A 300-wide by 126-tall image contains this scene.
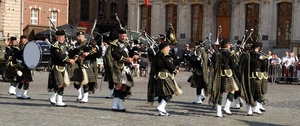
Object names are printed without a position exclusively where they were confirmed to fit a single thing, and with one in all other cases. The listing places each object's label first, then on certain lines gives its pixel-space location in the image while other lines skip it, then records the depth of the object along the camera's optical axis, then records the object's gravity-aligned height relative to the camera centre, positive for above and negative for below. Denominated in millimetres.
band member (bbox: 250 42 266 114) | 14242 -485
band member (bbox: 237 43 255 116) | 13992 -757
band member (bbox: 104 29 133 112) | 13477 -419
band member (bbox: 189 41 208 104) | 16312 -607
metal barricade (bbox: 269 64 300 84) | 28141 -1069
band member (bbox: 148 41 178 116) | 12867 -583
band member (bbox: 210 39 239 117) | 13531 -544
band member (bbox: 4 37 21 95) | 17250 -432
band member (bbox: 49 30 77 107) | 14250 -443
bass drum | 15620 -177
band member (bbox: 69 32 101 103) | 15320 -527
